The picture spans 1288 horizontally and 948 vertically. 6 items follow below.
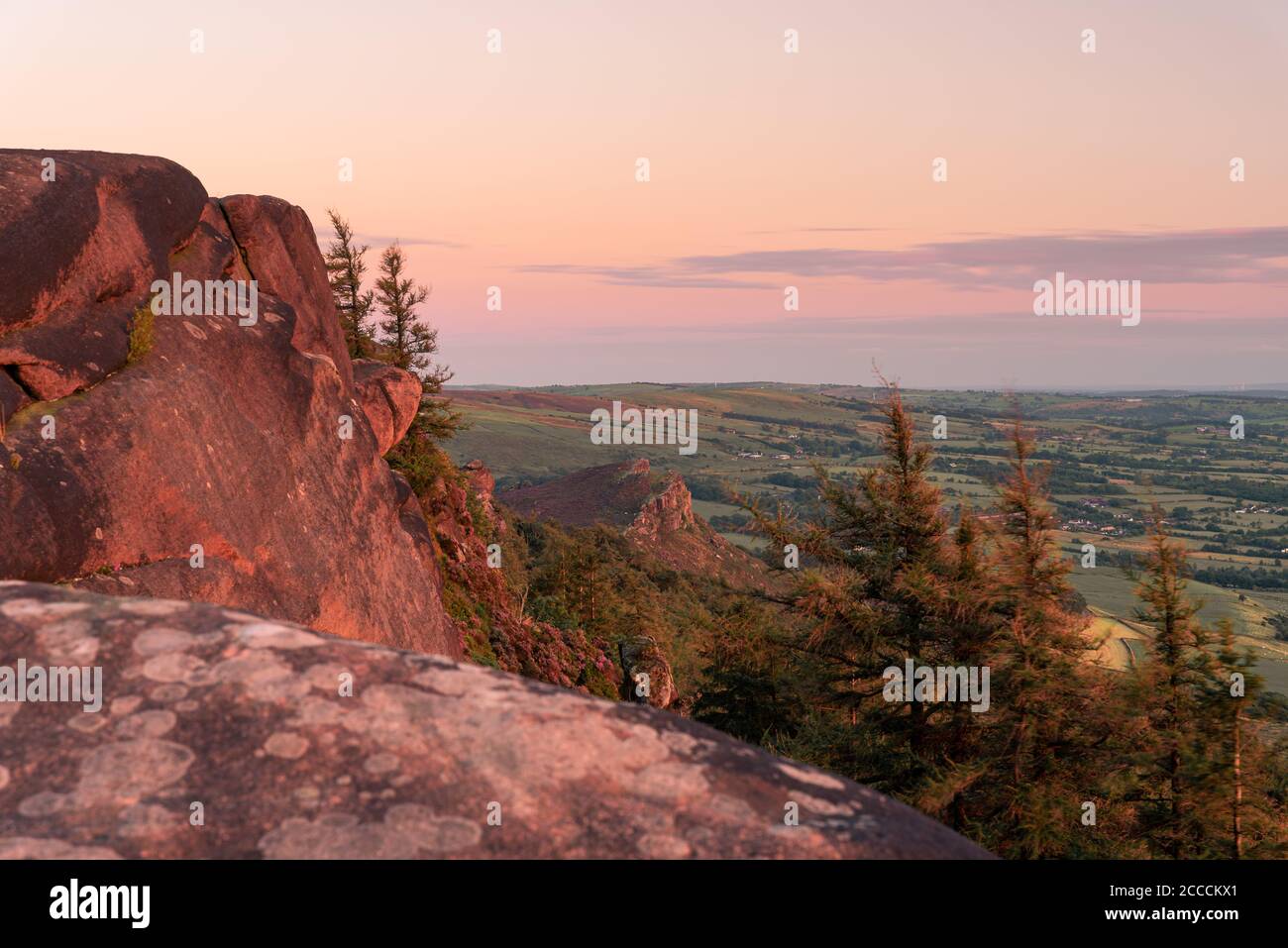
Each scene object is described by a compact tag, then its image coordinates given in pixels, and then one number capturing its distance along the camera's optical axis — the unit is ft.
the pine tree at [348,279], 163.22
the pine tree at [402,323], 167.43
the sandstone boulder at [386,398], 90.38
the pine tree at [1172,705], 62.59
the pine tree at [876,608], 71.51
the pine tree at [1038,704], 64.49
